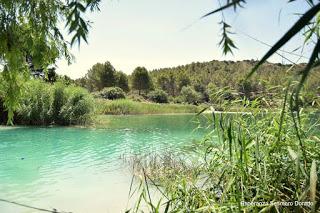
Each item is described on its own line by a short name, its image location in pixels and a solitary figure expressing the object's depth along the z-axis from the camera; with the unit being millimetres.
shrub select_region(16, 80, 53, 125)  20500
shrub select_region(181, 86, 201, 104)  57375
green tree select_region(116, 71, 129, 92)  56531
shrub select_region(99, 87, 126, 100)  45125
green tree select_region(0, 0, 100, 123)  4160
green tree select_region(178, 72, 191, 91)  68125
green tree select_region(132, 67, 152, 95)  58559
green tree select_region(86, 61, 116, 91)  55219
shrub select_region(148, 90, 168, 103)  54156
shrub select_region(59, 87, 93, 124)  20844
